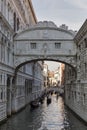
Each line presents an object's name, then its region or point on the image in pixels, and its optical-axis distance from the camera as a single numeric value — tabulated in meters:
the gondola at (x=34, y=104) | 36.62
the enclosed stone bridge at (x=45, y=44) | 28.22
